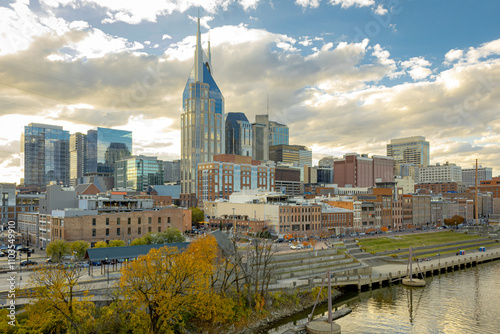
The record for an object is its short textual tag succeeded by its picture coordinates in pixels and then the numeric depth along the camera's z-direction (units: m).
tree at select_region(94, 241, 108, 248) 79.75
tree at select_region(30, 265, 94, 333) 41.88
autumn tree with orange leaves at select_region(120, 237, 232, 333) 45.06
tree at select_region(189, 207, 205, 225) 162.68
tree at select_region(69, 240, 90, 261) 76.88
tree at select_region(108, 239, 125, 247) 82.25
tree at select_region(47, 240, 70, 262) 74.88
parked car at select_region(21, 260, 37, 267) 72.25
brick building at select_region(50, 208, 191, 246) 88.25
